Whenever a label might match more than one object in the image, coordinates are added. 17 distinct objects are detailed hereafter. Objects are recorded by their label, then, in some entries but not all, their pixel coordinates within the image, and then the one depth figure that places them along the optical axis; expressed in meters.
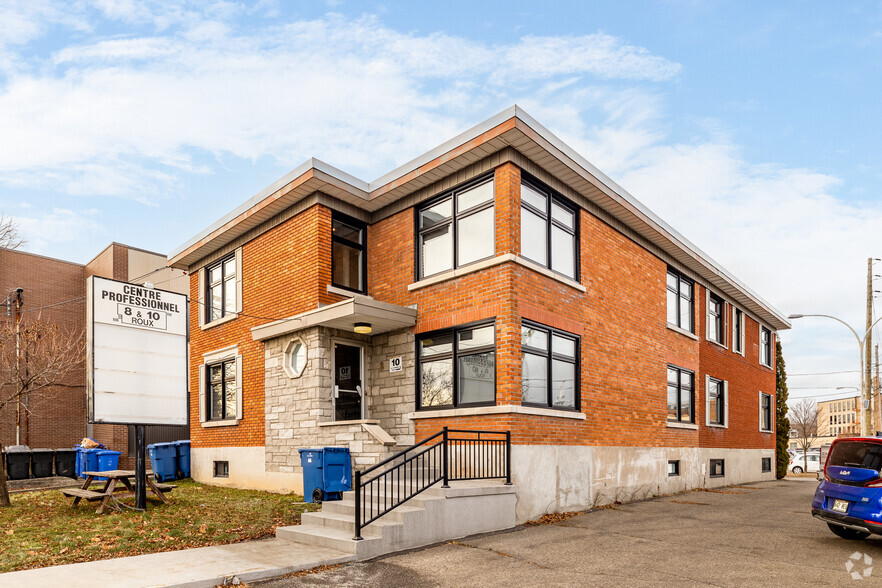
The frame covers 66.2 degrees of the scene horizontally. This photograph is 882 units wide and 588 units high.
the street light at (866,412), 27.02
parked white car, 36.21
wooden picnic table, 11.53
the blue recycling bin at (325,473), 12.43
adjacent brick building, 29.08
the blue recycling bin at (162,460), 18.34
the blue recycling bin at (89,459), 18.06
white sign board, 11.38
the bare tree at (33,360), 17.20
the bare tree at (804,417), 69.62
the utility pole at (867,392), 27.09
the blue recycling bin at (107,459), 17.88
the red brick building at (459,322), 12.51
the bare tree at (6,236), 32.22
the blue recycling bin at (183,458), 19.01
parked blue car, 8.98
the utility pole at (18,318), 27.41
